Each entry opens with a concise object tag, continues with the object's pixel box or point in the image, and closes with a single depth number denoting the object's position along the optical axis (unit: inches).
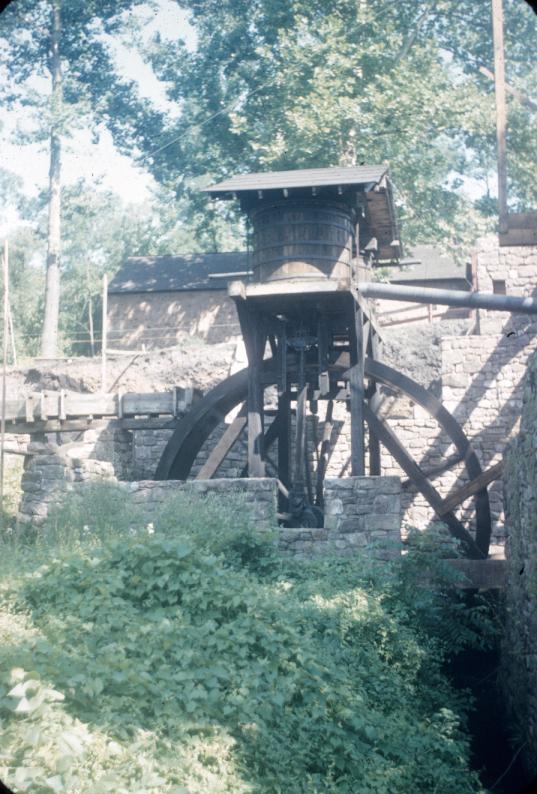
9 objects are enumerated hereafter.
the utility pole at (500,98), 428.5
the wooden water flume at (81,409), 478.3
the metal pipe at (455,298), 410.0
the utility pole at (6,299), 406.0
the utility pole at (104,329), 578.9
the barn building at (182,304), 992.9
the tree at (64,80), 922.1
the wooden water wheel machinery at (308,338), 482.9
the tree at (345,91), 765.9
